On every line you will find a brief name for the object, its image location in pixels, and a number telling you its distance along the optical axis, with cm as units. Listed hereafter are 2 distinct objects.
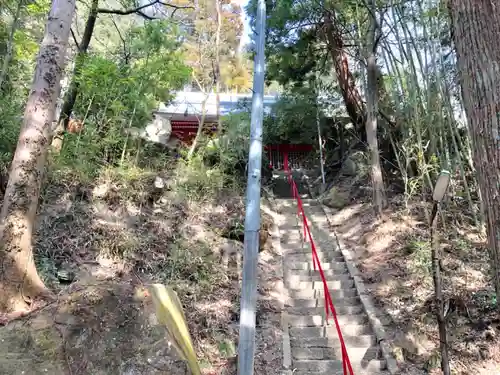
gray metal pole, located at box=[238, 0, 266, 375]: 312
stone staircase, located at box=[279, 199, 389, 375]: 542
